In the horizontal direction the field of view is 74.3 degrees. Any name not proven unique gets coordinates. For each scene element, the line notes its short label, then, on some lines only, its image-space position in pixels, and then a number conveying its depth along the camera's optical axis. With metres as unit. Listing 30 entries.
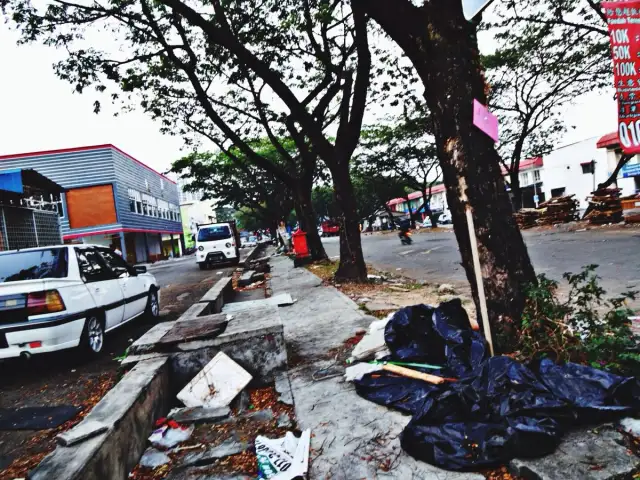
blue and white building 26.39
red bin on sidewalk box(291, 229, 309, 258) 15.97
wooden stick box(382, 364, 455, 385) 2.91
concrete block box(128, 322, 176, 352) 3.83
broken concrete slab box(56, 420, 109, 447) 2.23
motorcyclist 20.61
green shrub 2.71
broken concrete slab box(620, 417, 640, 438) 2.12
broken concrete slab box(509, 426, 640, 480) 1.88
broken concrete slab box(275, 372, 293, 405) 3.31
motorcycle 20.55
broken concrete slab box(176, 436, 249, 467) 2.60
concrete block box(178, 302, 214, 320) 5.20
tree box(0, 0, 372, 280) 8.62
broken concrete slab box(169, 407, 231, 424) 3.16
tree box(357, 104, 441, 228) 33.50
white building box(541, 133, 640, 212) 32.09
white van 18.83
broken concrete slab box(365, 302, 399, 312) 6.18
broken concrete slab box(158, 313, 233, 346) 3.84
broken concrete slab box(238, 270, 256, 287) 12.11
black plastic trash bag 2.12
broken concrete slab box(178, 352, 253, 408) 3.49
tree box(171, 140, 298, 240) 29.96
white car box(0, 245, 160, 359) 4.53
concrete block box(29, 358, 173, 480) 2.01
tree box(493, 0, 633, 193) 13.46
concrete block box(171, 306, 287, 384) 3.77
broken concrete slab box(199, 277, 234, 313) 6.63
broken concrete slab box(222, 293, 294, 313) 7.67
